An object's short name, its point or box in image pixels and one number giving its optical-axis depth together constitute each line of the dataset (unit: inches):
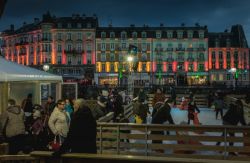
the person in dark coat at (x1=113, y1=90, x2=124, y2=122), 547.8
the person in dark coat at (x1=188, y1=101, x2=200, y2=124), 615.5
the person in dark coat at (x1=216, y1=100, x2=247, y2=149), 416.5
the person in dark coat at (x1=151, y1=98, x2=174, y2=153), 372.2
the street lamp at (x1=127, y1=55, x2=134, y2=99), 908.6
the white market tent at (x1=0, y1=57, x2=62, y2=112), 393.4
